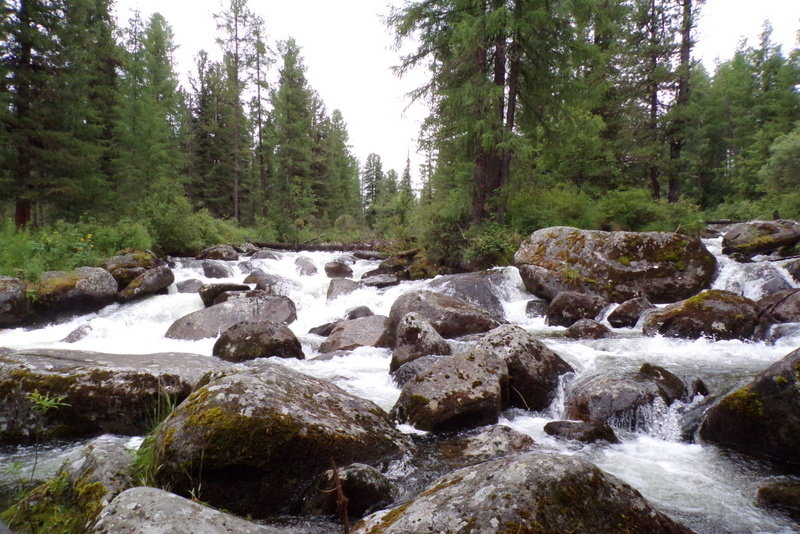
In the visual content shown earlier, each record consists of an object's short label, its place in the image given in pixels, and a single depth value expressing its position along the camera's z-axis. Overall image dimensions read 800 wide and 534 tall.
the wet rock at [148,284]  12.23
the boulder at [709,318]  8.09
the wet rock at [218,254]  19.17
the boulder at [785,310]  8.35
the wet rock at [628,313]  9.68
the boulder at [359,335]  8.87
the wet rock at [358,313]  11.41
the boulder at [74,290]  10.85
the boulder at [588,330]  8.82
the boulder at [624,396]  5.15
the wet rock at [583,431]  4.79
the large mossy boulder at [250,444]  3.19
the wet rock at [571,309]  10.27
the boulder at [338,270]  17.09
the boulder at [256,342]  7.70
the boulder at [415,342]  7.12
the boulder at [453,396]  5.02
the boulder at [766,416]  4.09
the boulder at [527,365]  5.86
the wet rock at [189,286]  13.65
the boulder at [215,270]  15.88
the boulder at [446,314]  9.36
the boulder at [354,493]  3.21
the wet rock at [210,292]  12.10
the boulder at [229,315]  9.95
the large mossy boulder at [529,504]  2.12
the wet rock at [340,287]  13.77
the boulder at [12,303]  10.25
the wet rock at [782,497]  3.38
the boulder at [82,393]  4.54
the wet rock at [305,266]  17.50
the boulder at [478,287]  11.71
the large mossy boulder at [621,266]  11.08
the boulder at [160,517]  2.27
